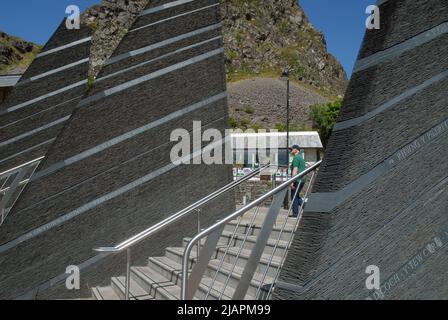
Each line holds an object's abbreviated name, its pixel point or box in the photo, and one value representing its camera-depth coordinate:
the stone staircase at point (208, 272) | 5.22
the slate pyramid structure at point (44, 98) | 9.47
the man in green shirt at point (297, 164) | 9.24
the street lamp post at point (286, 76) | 22.71
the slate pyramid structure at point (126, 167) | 6.49
